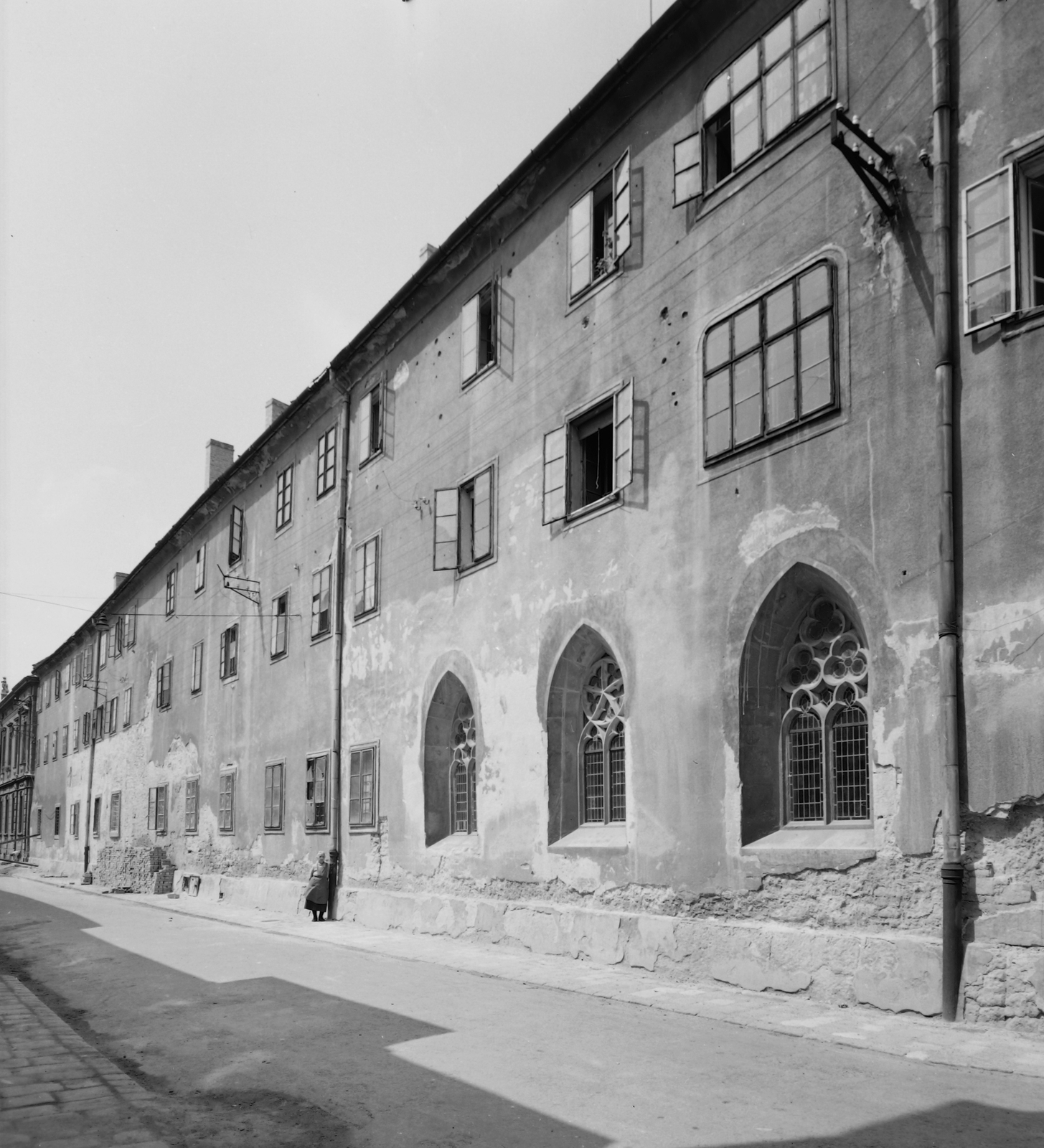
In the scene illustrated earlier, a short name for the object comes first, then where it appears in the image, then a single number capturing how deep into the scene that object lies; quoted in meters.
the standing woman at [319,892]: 19.84
